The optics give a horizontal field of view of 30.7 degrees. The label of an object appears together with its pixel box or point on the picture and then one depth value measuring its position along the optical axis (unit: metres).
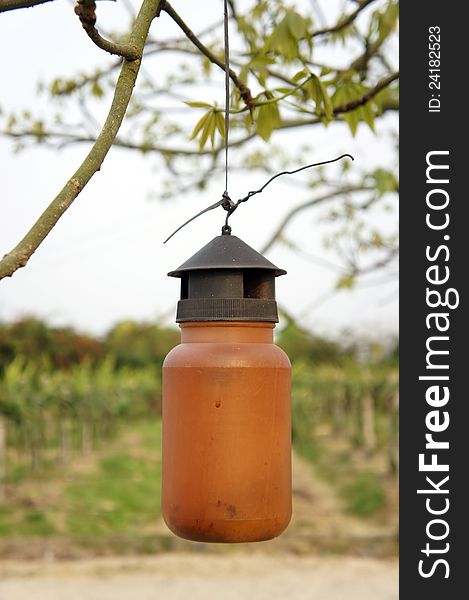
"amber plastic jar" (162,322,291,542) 1.47
